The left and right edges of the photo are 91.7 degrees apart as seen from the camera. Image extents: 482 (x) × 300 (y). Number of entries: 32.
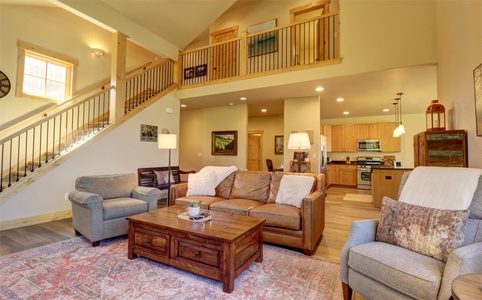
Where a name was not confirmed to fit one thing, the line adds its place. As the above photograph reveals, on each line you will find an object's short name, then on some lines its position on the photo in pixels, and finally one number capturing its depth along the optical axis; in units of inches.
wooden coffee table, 79.7
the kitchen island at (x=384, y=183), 206.4
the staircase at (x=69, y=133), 150.4
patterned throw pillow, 61.6
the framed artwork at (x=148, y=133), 218.2
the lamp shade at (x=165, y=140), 174.0
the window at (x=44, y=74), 180.1
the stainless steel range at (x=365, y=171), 318.3
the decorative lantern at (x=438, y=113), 131.3
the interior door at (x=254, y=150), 366.6
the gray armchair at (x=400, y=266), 53.0
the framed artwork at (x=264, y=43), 248.2
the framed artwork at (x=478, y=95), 92.6
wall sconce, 229.0
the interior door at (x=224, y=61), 248.9
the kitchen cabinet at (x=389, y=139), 319.0
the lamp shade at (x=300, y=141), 171.6
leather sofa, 109.2
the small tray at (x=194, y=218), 97.0
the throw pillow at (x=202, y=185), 154.8
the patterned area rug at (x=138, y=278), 77.2
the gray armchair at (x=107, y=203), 116.7
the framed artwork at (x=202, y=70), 252.8
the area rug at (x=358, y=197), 242.2
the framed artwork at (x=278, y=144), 351.9
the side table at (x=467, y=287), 40.9
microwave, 327.0
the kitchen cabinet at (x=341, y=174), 334.3
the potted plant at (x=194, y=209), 100.7
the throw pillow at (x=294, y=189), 124.0
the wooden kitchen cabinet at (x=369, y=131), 328.2
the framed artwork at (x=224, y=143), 275.3
